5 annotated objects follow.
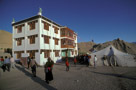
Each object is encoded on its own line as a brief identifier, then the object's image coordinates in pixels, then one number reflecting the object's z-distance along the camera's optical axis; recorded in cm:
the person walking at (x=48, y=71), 611
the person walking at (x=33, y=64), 775
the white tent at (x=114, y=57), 1303
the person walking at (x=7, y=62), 1056
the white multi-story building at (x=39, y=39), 1677
